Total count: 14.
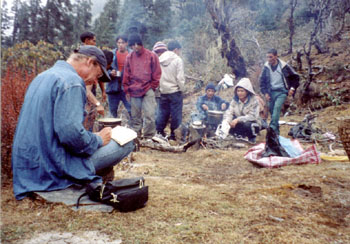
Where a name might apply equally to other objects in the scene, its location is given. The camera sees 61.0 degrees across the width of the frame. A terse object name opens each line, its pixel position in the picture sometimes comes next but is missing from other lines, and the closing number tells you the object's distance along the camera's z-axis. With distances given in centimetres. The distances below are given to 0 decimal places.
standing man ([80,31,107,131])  395
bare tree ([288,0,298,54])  1156
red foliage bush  295
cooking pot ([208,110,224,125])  622
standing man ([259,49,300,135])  609
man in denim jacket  202
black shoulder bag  217
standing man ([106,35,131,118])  582
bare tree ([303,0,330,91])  891
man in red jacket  552
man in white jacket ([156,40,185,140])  604
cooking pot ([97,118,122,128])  412
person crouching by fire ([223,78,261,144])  595
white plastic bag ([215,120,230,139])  592
